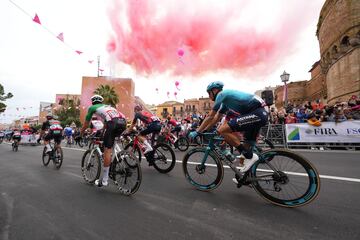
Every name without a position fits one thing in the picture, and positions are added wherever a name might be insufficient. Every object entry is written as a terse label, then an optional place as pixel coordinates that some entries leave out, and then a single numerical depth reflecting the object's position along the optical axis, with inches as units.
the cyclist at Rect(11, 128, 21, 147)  509.2
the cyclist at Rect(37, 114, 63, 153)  245.0
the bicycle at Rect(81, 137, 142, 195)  131.2
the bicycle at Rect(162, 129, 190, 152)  354.0
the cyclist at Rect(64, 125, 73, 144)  609.4
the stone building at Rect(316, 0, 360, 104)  824.3
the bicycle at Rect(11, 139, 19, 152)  504.4
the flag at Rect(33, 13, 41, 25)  303.8
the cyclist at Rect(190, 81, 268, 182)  115.3
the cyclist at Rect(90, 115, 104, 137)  287.5
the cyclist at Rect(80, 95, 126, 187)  140.6
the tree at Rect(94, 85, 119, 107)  1590.8
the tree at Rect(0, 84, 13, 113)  1378.7
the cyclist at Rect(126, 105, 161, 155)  209.8
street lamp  531.2
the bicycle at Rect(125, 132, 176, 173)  189.9
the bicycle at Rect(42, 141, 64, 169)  232.9
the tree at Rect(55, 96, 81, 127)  2038.5
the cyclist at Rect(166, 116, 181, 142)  394.6
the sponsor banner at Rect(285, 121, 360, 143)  335.3
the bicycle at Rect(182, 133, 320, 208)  100.4
